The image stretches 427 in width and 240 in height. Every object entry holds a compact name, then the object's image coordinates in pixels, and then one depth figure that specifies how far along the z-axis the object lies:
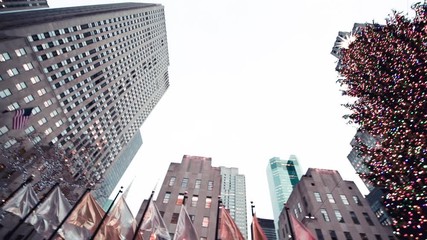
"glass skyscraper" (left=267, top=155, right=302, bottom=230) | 196.66
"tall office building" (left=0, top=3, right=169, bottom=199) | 43.50
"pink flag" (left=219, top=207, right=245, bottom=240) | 12.70
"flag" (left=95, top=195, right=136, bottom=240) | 12.76
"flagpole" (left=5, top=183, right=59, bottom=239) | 12.55
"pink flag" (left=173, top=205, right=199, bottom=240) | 12.82
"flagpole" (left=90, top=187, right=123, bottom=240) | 11.93
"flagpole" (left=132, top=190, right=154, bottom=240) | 12.52
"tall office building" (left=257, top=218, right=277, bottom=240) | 141.00
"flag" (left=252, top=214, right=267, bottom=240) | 12.47
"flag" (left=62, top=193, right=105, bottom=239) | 12.75
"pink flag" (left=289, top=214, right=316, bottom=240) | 11.86
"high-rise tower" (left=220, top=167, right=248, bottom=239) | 166.62
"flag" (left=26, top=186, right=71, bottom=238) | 13.20
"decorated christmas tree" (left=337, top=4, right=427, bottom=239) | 11.64
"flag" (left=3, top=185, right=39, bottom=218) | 13.09
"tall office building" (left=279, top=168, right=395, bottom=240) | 31.05
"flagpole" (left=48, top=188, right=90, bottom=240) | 12.16
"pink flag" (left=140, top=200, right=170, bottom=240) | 13.41
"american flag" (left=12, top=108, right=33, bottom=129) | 26.91
